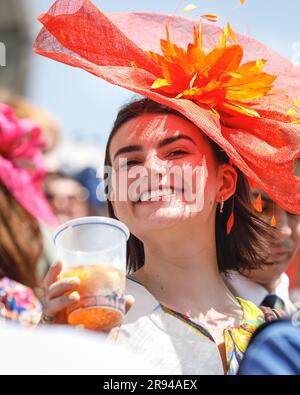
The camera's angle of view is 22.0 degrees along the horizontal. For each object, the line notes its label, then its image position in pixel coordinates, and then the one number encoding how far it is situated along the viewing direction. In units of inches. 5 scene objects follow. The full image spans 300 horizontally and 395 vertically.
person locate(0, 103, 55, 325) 83.7
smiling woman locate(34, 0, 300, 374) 63.2
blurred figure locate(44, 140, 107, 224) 118.7
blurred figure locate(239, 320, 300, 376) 44.4
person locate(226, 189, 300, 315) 73.6
